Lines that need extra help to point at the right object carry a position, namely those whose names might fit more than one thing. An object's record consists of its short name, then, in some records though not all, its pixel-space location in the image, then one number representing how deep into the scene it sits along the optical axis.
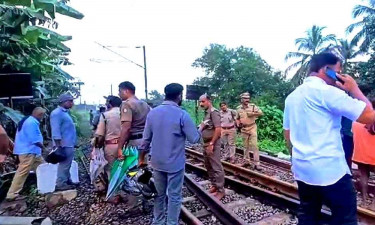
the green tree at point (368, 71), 20.92
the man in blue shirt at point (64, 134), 6.38
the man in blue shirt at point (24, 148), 6.05
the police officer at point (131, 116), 4.91
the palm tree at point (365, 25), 23.03
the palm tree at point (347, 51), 30.40
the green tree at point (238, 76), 27.12
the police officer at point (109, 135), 5.48
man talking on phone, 2.16
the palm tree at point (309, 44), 35.09
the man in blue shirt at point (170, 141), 3.88
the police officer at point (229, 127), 9.65
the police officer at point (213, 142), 5.85
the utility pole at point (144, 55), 19.94
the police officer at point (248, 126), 8.83
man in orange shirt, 5.02
